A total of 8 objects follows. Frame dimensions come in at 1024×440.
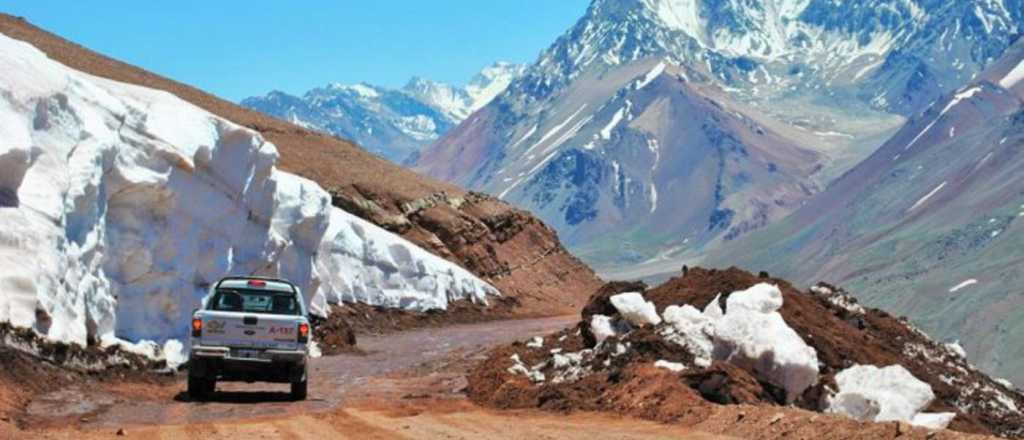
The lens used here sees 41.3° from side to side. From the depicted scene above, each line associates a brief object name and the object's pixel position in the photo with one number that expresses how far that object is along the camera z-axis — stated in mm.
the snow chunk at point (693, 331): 22516
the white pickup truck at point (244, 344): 21359
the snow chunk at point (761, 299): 23578
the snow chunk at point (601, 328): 26656
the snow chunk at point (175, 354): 26812
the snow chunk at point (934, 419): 20469
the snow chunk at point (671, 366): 20950
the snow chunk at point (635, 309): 25625
